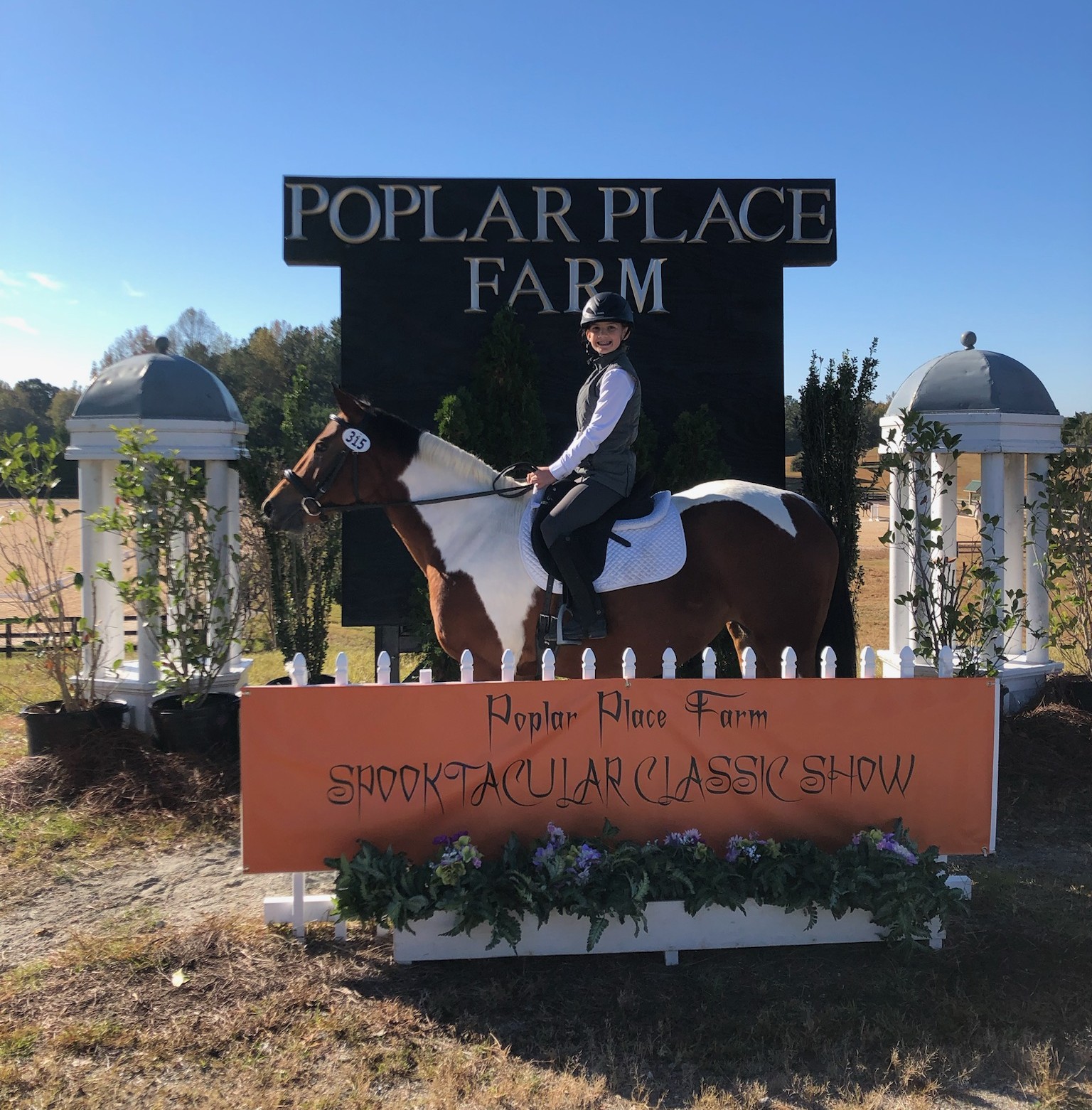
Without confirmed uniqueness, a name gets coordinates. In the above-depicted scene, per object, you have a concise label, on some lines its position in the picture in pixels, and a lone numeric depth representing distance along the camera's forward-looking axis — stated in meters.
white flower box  3.77
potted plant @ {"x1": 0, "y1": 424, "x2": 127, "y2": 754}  6.32
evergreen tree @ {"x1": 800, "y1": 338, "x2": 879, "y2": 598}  6.94
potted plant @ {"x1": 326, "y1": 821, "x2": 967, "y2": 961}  3.65
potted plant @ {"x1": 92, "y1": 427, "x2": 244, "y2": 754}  6.25
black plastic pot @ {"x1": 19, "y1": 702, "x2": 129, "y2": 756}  6.38
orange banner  3.86
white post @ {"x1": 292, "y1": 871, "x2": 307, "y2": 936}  4.07
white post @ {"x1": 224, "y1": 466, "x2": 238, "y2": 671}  7.21
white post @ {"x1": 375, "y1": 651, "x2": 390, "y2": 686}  4.02
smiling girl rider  4.38
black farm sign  7.18
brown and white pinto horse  4.77
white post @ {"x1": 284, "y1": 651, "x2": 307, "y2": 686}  3.96
